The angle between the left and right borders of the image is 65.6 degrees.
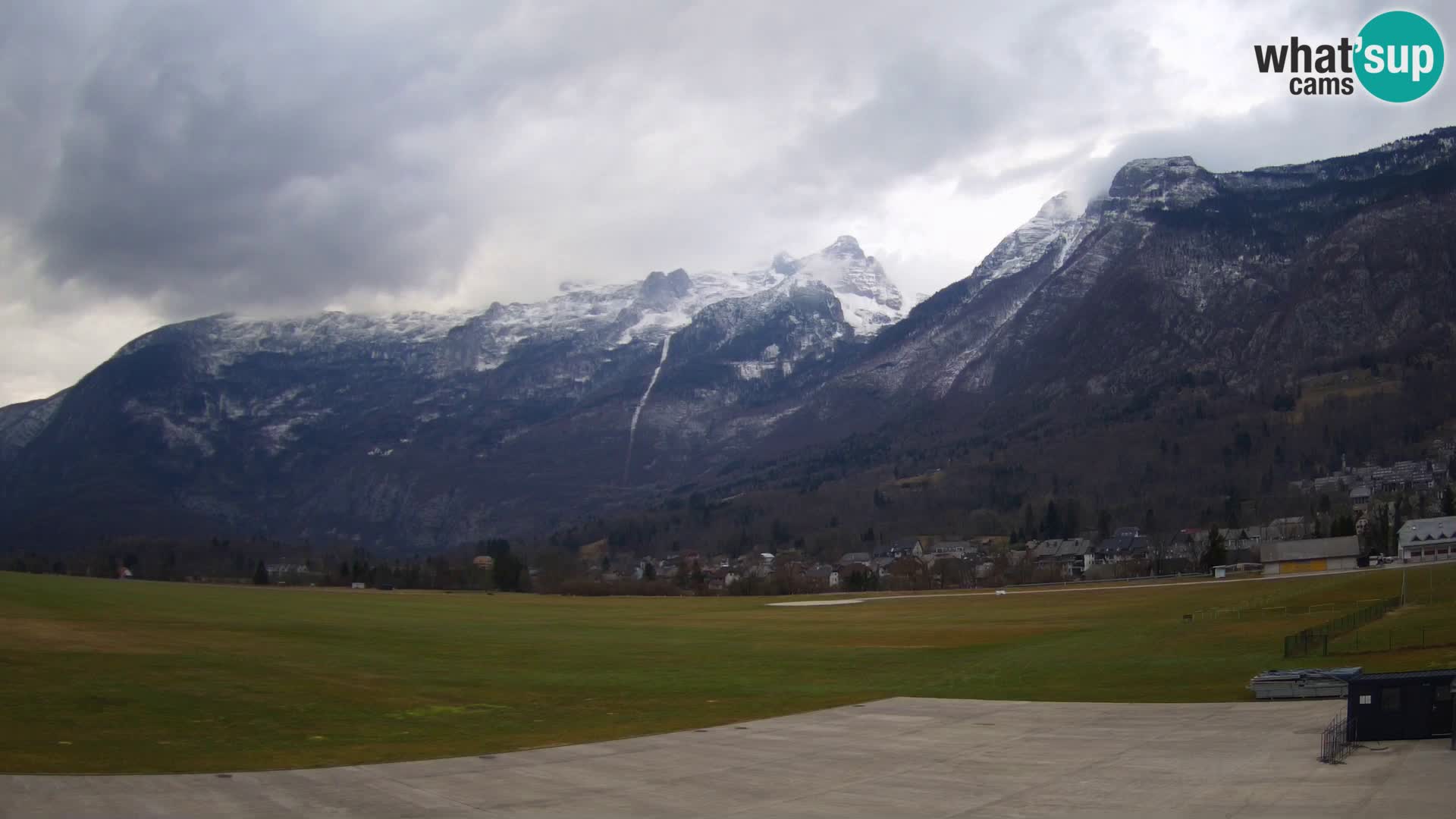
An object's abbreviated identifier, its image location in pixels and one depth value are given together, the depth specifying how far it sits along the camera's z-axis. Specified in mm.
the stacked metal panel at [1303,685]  42906
